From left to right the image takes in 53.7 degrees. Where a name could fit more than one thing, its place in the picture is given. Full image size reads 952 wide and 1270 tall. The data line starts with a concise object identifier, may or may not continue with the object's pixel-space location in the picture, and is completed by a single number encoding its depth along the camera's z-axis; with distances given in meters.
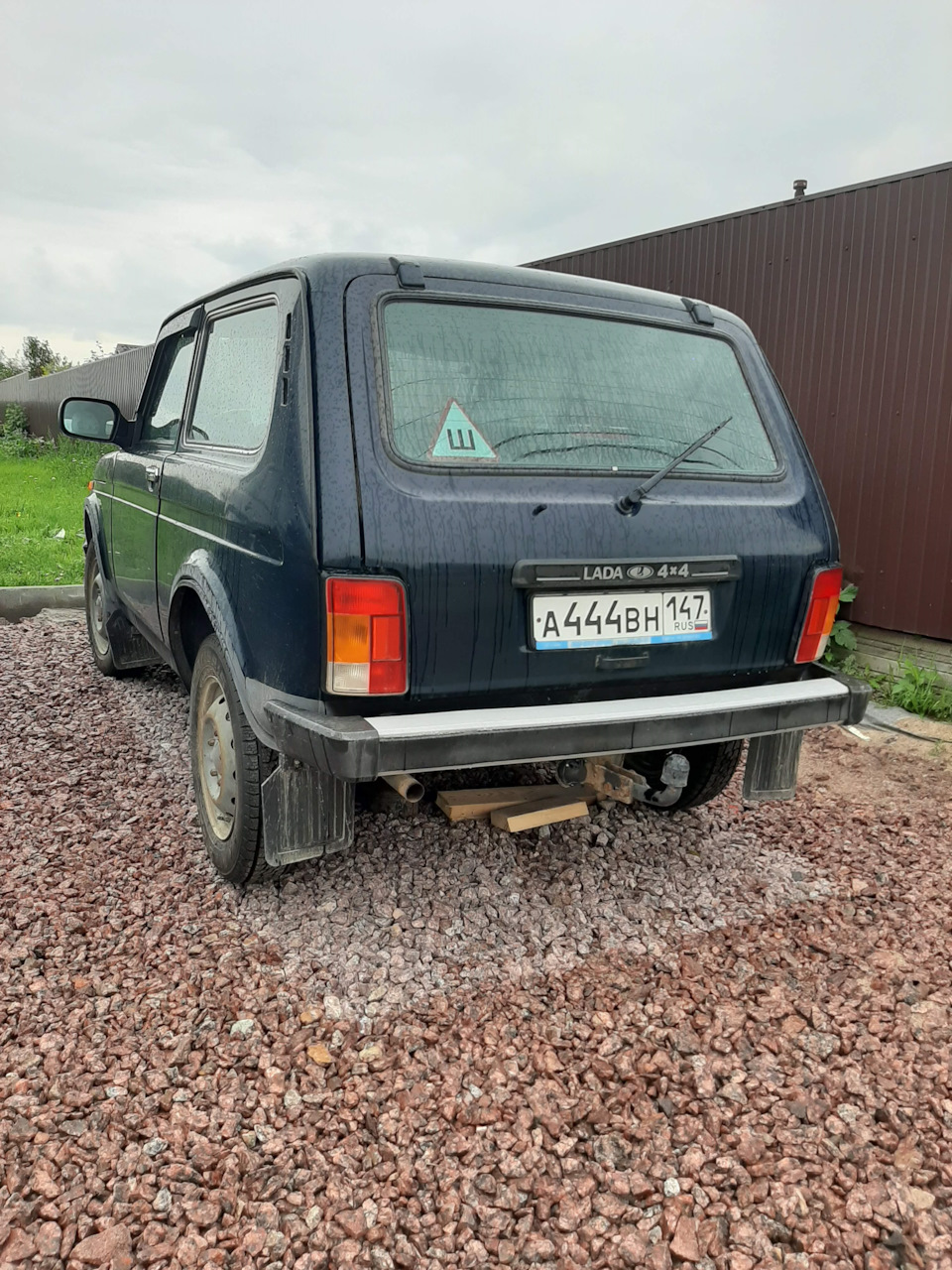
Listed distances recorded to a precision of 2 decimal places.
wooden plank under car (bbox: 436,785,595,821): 3.20
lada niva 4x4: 2.34
